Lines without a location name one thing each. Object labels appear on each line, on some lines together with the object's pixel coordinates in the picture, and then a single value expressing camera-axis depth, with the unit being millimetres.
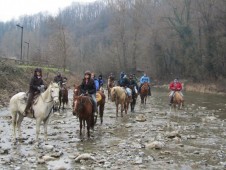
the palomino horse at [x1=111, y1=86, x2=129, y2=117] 21312
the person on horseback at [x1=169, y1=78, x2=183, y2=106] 24062
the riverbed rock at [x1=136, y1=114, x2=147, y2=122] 19697
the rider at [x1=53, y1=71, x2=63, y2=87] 22662
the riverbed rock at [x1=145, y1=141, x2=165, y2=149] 12487
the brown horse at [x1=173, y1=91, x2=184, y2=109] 23964
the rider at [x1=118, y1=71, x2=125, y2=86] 22975
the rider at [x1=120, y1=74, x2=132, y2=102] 22812
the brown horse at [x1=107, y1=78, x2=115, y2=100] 29762
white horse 12680
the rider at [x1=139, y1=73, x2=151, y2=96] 29186
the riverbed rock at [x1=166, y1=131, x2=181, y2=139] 14625
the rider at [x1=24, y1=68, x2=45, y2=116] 13117
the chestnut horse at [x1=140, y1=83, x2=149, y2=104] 28672
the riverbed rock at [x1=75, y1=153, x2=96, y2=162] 10638
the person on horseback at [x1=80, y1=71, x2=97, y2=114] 14920
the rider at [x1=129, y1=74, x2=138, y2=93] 24238
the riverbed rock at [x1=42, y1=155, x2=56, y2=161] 10651
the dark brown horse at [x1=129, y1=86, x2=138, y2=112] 24047
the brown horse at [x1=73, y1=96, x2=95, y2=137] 14203
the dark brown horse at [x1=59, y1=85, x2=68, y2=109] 23578
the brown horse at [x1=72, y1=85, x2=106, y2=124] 18034
